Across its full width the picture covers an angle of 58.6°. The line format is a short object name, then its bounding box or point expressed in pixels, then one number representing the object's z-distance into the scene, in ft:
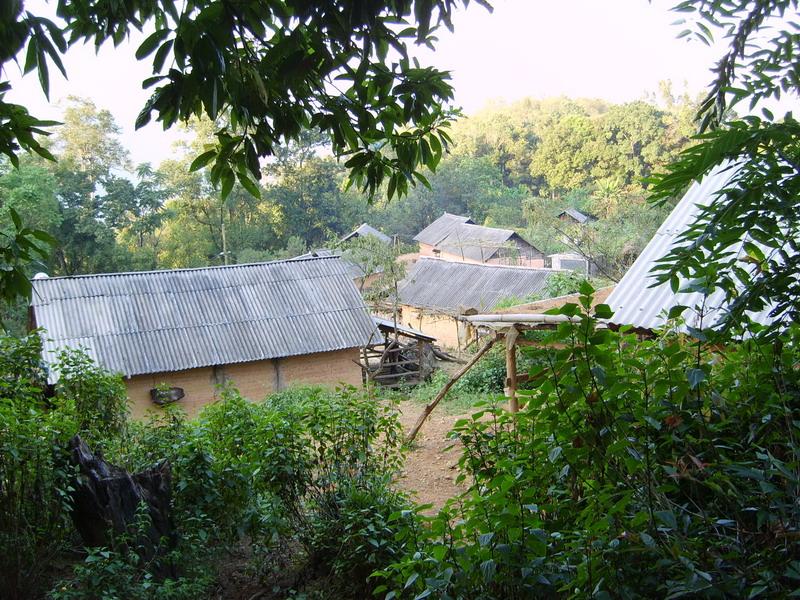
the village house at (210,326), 55.06
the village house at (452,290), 81.71
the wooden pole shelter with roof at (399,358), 64.69
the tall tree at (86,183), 93.20
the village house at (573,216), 111.96
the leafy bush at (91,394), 19.62
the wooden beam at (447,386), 32.55
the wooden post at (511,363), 30.35
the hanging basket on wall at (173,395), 52.24
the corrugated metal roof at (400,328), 65.57
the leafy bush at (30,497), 12.81
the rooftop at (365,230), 113.72
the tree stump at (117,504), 13.69
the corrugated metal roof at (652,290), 20.77
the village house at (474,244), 117.70
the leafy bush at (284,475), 14.78
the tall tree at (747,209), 6.18
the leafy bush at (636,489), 5.04
